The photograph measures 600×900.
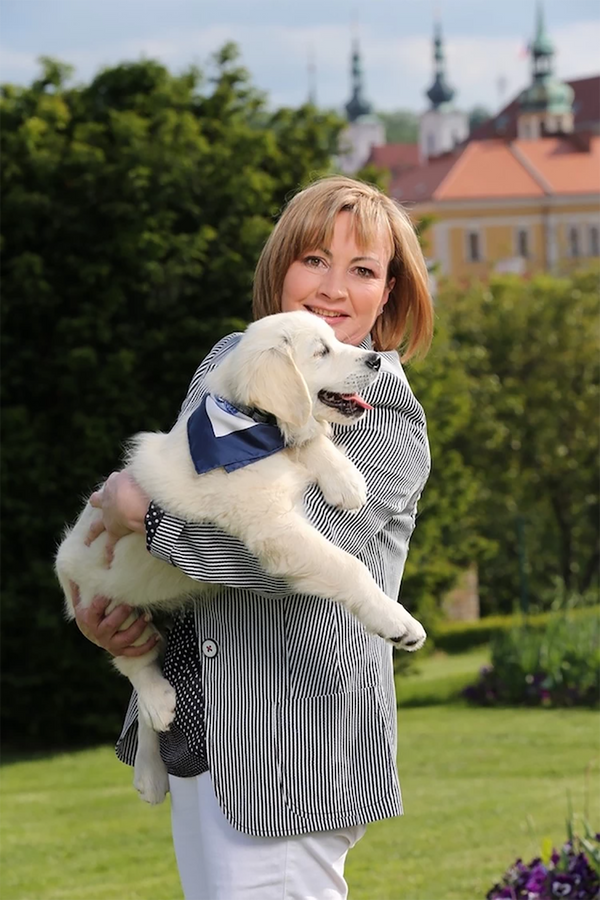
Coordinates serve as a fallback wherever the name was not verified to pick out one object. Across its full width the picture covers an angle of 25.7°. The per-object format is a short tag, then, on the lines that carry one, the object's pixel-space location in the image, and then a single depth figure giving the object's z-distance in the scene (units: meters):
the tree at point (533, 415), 23.30
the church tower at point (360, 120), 124.62
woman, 2.61
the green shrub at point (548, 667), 11.93
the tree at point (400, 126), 158.88
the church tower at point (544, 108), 96.94
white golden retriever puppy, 2.65
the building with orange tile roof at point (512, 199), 73.94
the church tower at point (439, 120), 118.06
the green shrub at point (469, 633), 20.62
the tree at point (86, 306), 10.78
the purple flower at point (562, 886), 4.62
